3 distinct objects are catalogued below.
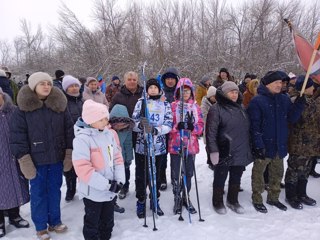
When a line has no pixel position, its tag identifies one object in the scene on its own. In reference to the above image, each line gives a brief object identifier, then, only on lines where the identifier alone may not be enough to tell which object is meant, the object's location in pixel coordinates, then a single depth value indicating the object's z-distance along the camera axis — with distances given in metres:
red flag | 4.05
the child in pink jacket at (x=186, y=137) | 3.83
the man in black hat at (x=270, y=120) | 3.87
